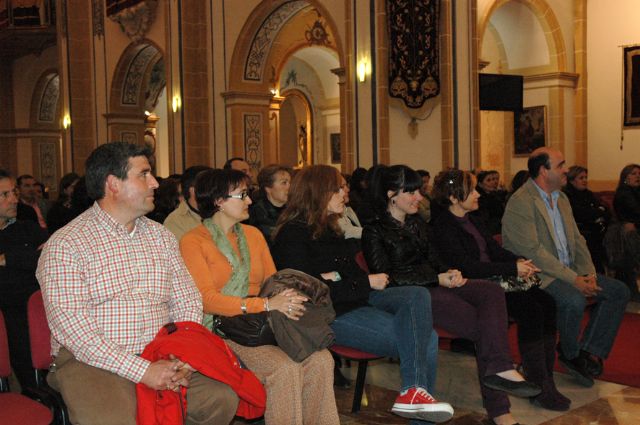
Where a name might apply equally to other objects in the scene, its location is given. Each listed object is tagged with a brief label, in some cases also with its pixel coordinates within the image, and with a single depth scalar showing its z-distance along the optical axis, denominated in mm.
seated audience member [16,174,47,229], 7340
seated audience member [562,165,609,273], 7344
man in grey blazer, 4371
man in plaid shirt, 2574
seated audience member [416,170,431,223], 7355
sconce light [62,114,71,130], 16578
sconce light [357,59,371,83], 10164
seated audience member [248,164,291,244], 4953
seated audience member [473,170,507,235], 7254
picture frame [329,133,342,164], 17922
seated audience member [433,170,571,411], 3961
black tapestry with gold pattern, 10008
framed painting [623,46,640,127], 12227
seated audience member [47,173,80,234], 5707
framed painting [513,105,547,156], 13367
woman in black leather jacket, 3646
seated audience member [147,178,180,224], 5719
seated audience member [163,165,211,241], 4484
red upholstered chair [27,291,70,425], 2916
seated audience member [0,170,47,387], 3410
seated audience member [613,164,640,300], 6871
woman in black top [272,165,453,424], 3436
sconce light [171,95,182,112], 13203
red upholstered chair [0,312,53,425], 2592
